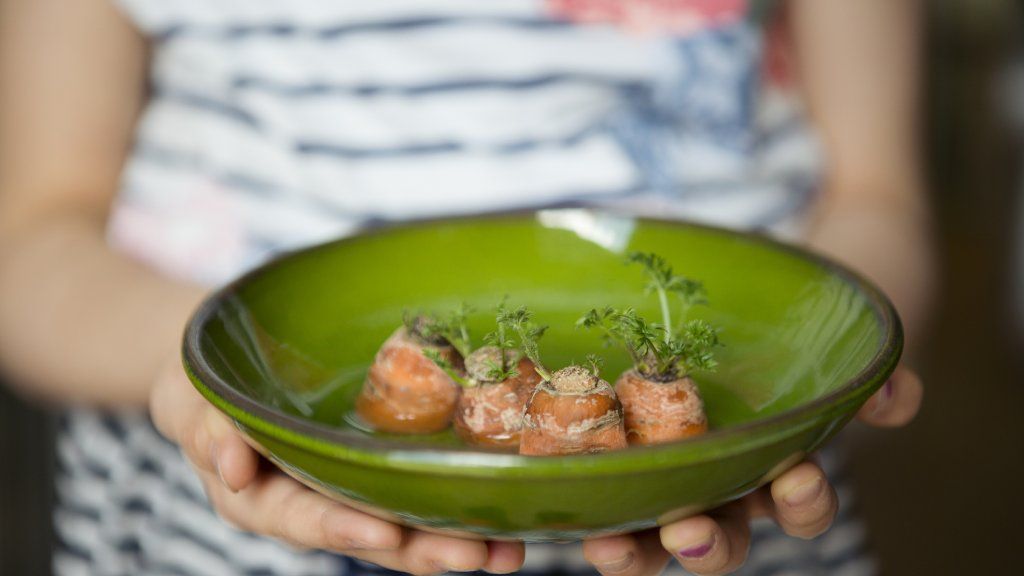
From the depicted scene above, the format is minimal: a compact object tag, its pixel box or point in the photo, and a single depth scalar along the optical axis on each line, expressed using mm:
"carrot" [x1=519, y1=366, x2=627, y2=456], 638
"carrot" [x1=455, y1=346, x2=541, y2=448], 700
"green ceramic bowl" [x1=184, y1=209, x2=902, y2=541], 549
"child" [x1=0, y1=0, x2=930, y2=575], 1101
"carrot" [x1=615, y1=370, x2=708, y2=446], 678
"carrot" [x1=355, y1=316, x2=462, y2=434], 730
